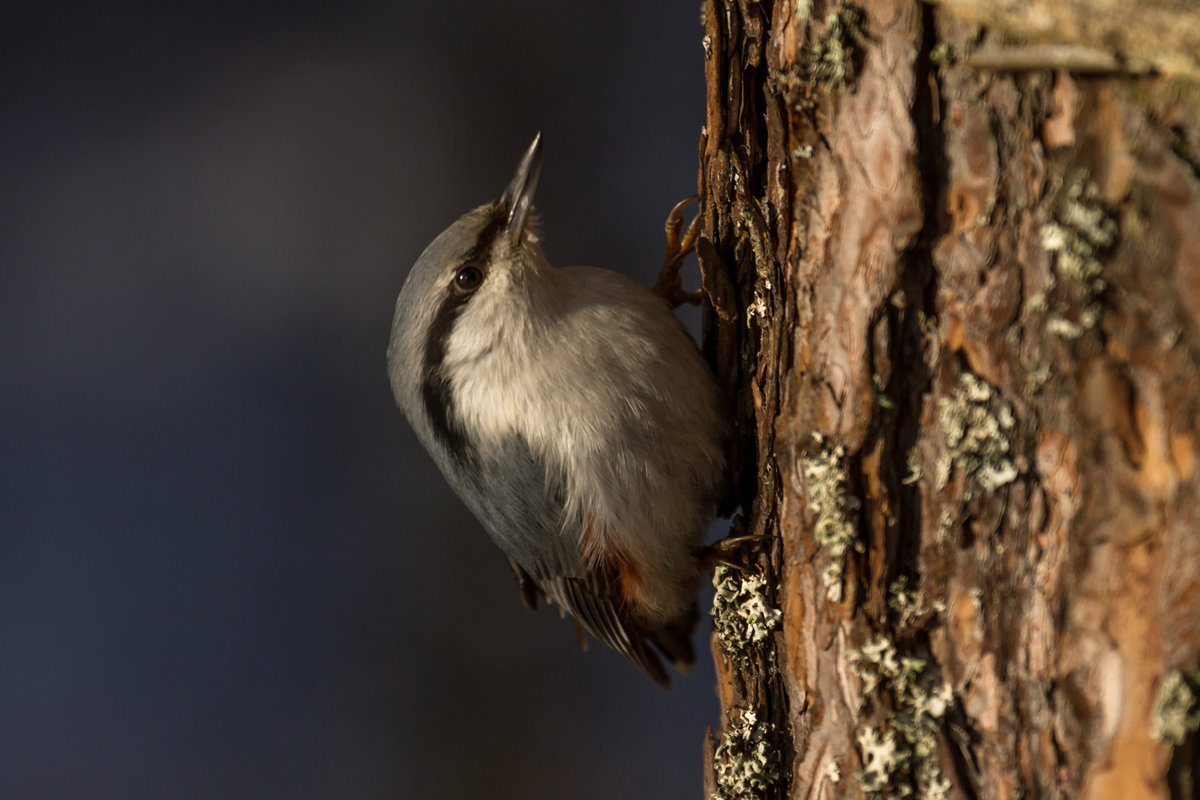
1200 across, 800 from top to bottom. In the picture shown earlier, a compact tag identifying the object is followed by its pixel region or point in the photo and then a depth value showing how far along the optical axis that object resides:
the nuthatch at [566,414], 3.89
